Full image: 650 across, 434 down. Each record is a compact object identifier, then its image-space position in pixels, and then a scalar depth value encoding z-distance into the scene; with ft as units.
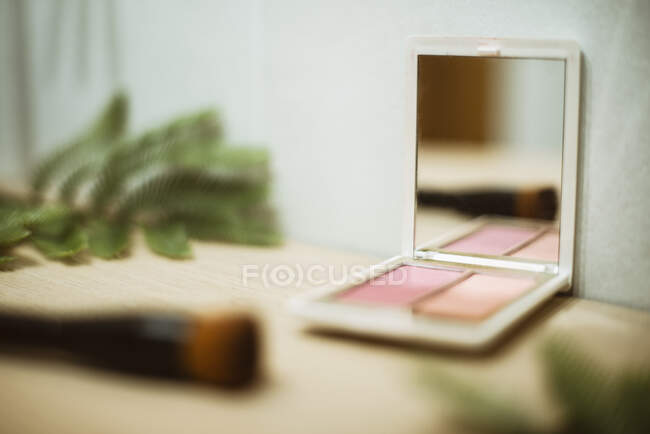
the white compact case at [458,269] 1.74
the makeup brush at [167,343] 1.63
